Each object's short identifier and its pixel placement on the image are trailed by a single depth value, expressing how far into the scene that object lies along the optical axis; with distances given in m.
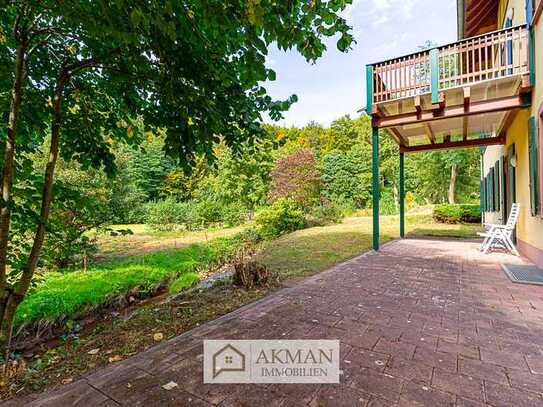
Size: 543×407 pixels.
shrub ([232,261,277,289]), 3.85
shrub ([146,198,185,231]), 13.55
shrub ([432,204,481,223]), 11.54
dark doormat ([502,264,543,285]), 3.64
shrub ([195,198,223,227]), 14.97
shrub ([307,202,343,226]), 12.34
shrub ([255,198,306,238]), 10.02
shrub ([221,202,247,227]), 15.05
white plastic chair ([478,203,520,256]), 5.35
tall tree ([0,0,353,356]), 1.56
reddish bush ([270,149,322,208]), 13.49
